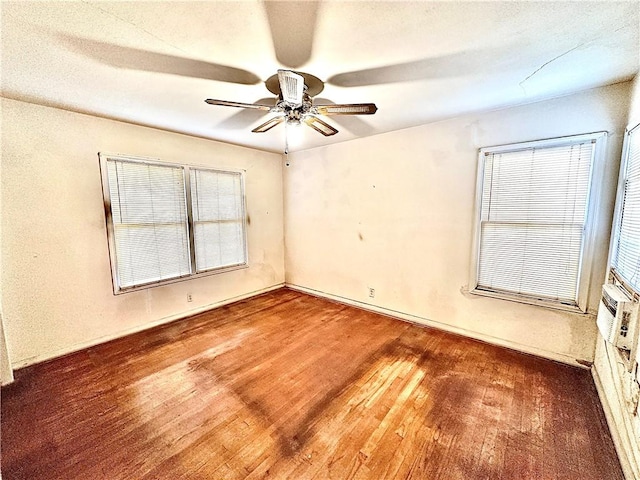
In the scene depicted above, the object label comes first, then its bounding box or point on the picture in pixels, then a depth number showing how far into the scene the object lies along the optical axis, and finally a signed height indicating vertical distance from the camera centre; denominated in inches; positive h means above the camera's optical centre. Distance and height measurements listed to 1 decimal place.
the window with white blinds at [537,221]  90.0 -3.2
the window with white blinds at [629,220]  63.8 -2.2
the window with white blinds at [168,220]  117.0 -3.9
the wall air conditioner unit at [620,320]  59.2 -26.7
